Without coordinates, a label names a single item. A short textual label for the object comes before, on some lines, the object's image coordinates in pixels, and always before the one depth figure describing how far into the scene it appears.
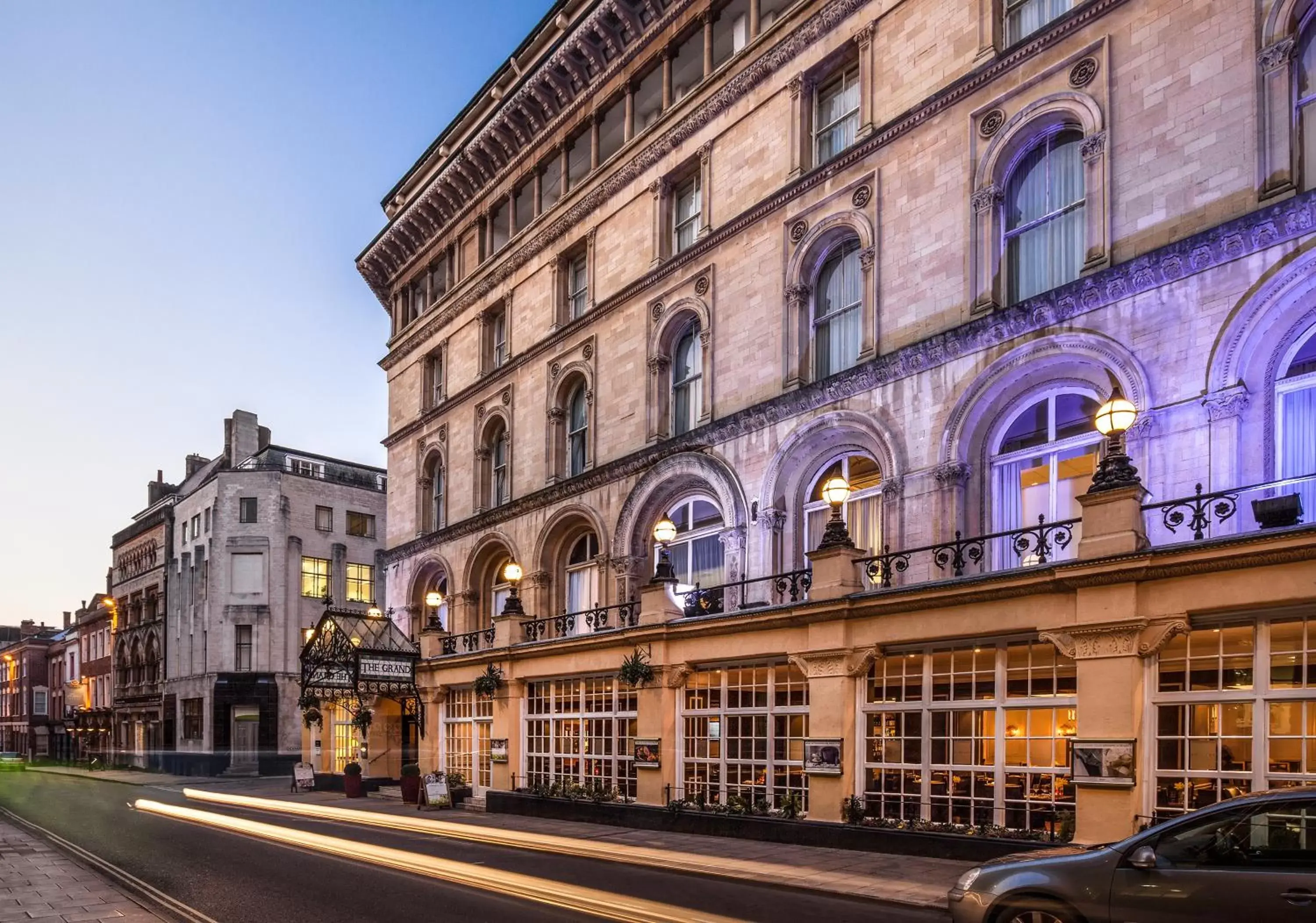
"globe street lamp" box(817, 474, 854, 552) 18.64
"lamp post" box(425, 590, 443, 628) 34.00
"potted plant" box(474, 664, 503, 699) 28.67
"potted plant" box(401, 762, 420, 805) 30.98
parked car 7.67
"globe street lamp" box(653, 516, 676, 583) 22.72
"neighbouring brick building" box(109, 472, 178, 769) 64.56
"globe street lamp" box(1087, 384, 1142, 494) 14.11
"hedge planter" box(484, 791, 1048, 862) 15.70
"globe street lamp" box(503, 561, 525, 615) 27.89
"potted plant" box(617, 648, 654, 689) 22.78
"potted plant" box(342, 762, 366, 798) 34.97
